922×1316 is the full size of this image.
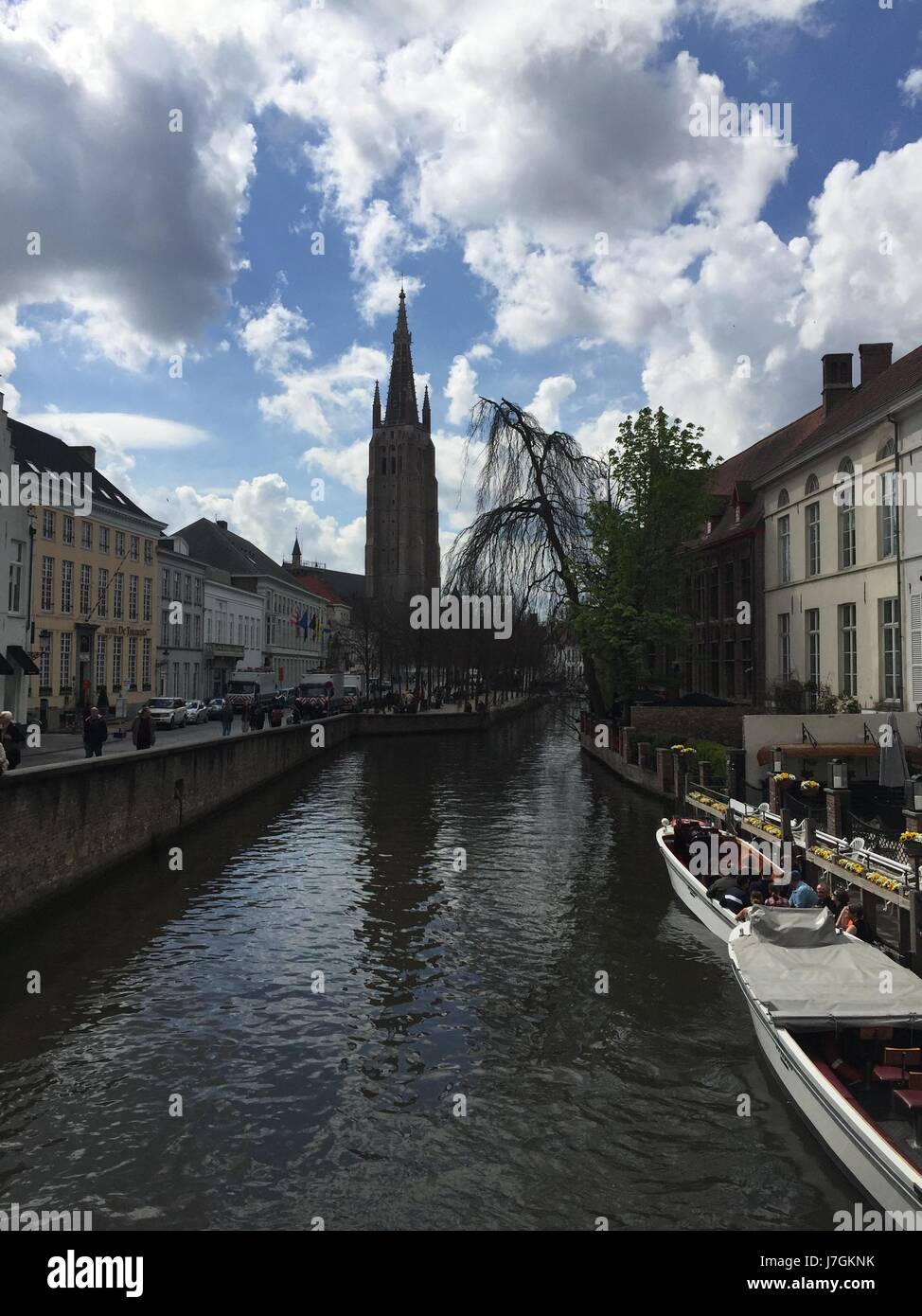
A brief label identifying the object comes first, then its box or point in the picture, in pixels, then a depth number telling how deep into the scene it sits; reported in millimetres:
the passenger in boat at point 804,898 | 11984
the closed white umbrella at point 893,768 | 19016
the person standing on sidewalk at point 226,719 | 33812
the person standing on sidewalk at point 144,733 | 23125
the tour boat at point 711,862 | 14094
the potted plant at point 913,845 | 11117
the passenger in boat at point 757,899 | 12798
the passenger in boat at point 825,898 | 11872
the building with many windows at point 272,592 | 80938
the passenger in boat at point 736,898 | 13258
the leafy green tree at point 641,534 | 35750
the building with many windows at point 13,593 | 34688
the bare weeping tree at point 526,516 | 34125
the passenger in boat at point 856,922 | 10867
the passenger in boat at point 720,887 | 13883
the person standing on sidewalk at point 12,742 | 21797
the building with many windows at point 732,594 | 38562
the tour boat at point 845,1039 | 6812
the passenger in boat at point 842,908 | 11039
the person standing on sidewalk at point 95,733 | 21453
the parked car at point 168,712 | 40875
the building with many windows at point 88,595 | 42531
